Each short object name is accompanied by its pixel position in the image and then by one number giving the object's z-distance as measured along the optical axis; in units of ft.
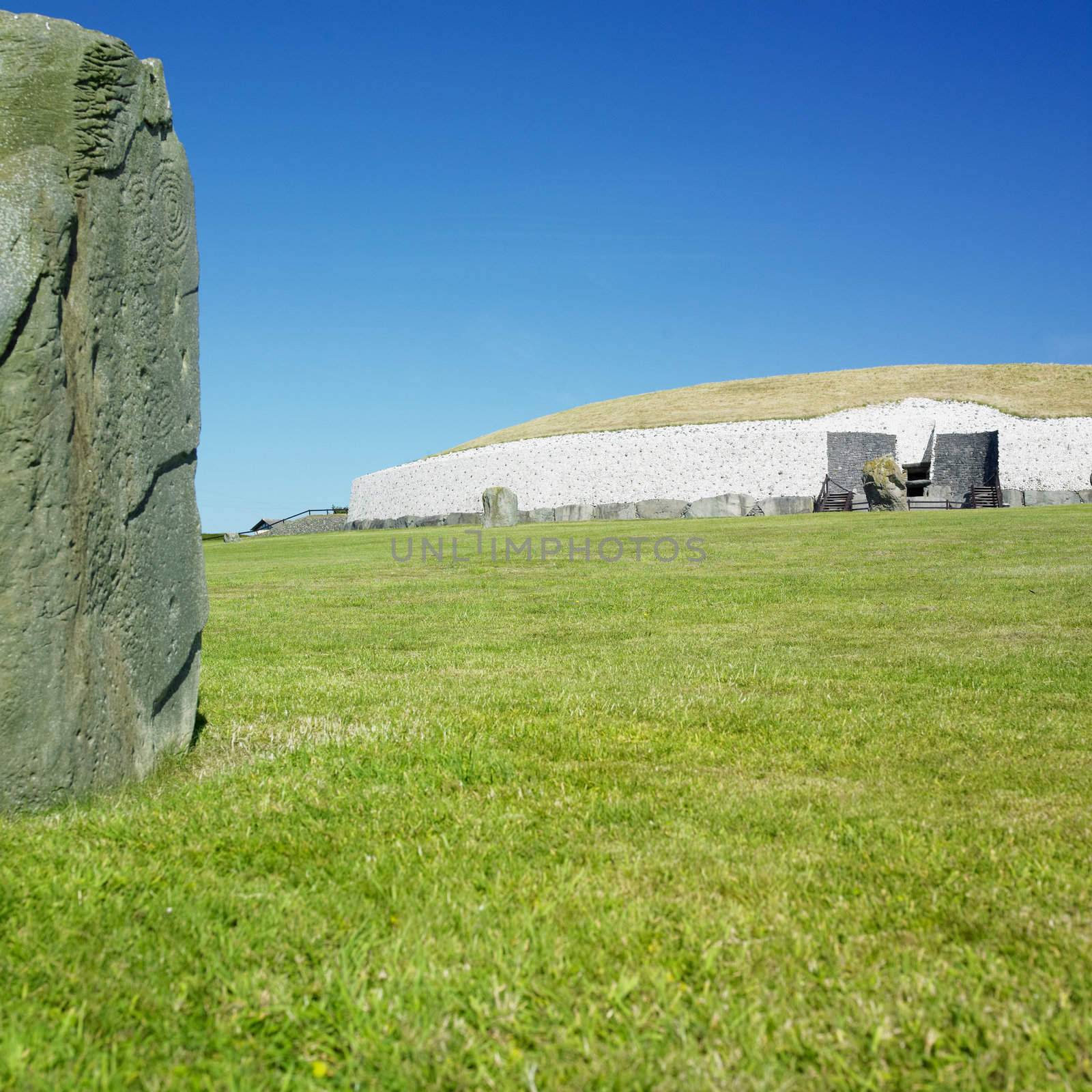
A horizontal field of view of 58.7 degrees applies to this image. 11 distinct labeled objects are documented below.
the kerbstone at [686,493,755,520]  131.13
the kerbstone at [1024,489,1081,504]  134.21
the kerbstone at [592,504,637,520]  141.49
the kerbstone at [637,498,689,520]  135.64
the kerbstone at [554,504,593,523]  144.25
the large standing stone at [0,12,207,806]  13.58
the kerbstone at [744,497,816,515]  134.21
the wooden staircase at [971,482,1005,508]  152.66
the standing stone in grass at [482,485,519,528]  131.23
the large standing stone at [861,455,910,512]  126.93
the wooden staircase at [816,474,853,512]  153.79
